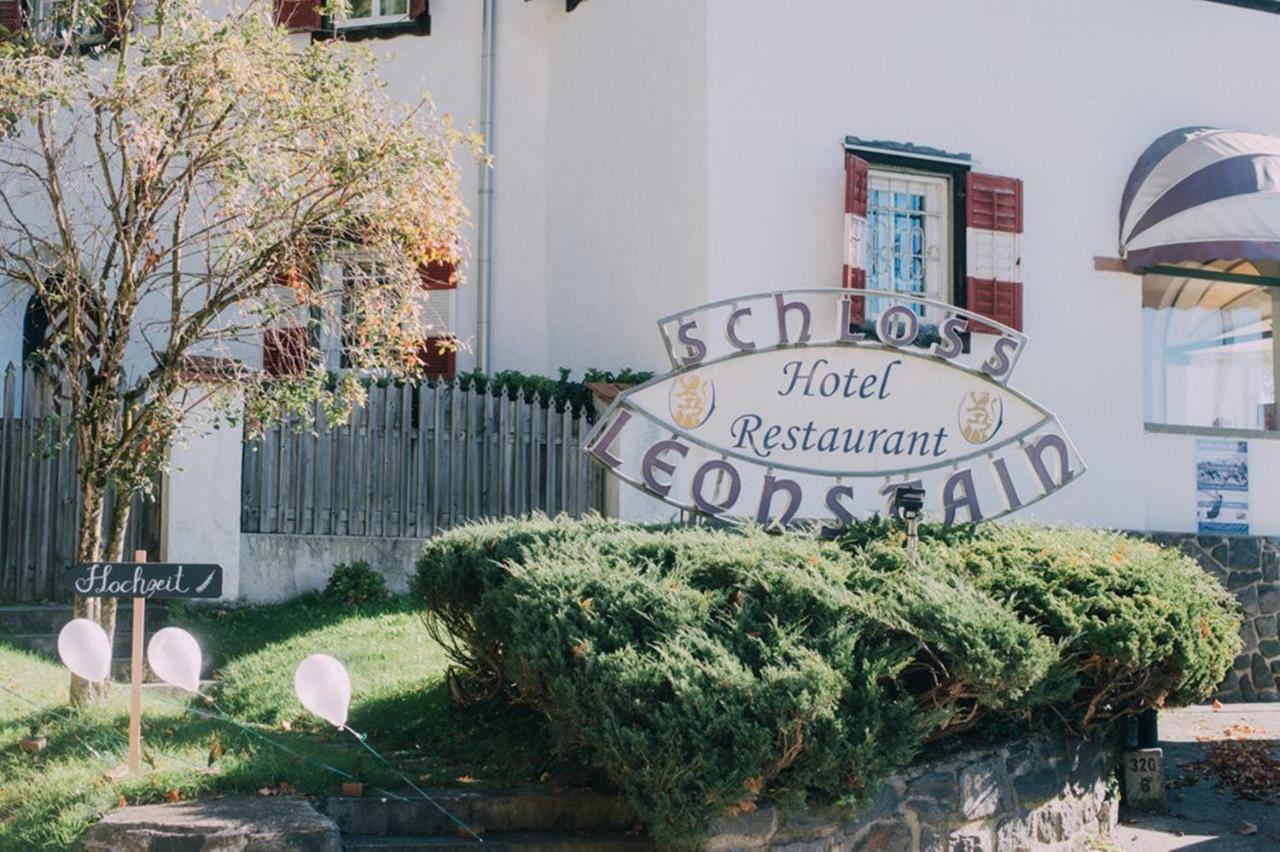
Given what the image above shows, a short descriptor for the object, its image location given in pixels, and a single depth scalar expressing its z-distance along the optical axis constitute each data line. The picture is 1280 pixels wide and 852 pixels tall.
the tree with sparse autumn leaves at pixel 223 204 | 8.34
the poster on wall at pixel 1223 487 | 13.90
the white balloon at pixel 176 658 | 7.07
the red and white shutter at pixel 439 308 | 14.32
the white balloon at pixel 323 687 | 6.87
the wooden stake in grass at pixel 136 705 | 7.00
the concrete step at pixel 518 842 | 6.70
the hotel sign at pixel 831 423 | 8.86
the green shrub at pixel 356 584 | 11.51
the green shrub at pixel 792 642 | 6.31
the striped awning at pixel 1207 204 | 12.98
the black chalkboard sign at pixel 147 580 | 7.49
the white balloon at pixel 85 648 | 7.27
